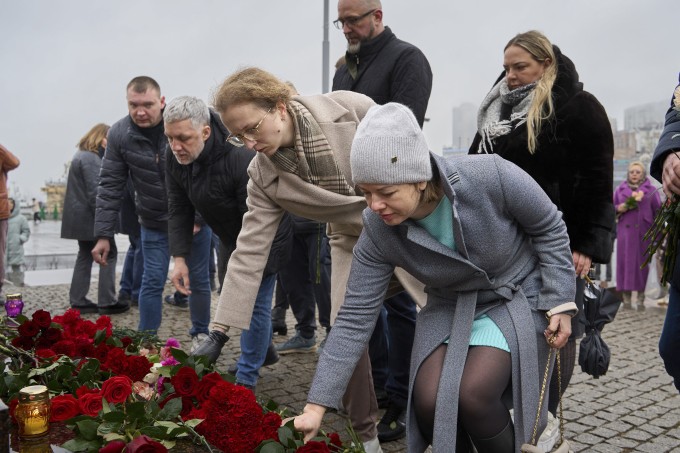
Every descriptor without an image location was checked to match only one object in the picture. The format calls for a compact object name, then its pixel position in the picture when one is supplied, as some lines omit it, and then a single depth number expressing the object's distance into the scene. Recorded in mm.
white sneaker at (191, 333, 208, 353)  5484
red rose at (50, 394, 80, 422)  2330
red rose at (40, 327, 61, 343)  3141
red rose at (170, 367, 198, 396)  2426
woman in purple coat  9008
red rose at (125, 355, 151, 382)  2725
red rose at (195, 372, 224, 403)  2400
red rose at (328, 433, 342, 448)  2258
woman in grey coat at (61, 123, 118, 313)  7680
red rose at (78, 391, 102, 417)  2318
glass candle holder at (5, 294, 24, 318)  3836
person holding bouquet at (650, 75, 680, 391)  2566
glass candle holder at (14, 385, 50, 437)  2104
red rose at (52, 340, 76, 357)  2982
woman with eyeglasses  3090
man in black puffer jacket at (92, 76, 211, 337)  5633
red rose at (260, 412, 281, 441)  2145
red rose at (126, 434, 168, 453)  1842
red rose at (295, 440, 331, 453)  2002
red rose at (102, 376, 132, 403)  2352
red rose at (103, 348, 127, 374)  2771
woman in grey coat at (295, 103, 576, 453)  2414
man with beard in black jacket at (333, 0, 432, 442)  4238
